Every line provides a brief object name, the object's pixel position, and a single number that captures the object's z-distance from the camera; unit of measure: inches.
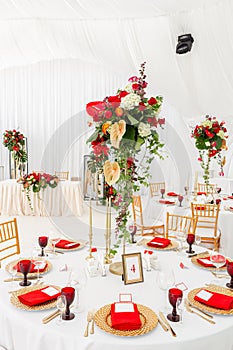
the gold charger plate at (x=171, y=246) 112.9
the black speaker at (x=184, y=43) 154.3
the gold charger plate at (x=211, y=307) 73.4
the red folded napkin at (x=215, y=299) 74.7
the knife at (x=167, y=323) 66.7
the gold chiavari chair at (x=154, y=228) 183.6
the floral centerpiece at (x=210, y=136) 179.3
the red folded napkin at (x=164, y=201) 193.7
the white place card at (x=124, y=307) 71.6
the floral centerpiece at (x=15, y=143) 283.1
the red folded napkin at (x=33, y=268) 92.8
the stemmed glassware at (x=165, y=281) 76.8
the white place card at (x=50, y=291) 79.3
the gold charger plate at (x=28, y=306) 74.2
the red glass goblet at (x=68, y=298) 69.2
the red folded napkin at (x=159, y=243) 114.2
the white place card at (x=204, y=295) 77.8
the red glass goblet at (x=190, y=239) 108.7
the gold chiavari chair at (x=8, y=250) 192.7
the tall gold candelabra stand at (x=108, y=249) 100.5
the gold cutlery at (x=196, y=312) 71.0
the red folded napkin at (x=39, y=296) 75.4
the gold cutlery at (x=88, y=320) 66.1
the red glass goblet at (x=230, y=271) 85.0
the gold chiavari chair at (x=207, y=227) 162.6
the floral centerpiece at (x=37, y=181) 174.1
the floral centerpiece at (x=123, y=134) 82.4
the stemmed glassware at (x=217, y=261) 92.8
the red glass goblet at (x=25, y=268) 84.5
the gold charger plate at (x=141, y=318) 66.3
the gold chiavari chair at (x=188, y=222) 140.4
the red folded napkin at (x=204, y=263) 97.6
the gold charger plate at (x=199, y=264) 96.7
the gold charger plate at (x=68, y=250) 109.6
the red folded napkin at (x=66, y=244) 110.8
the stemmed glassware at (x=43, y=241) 105.0
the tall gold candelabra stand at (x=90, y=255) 101.7
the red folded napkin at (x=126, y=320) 67.2
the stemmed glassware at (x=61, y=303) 69.3
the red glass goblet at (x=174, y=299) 69.8
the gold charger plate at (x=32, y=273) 91.4
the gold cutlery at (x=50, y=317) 70.2
